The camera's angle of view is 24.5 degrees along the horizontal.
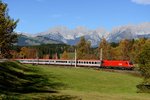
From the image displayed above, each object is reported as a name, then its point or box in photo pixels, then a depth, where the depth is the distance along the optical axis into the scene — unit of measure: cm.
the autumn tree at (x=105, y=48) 15238
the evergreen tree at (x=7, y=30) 3901
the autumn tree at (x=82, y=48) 14888
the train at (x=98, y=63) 10519
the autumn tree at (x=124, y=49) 15425
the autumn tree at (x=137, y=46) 14338
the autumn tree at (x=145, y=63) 4662
